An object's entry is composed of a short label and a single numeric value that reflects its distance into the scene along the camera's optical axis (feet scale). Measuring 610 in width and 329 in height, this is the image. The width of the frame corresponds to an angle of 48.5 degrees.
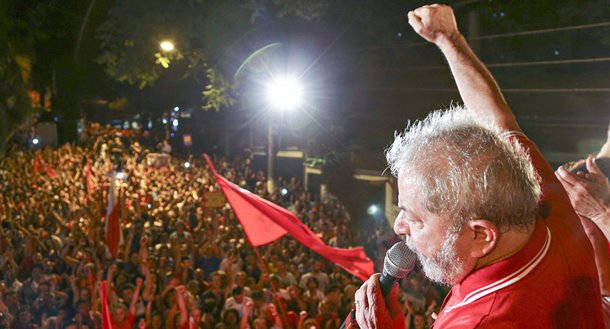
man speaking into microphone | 4.67
